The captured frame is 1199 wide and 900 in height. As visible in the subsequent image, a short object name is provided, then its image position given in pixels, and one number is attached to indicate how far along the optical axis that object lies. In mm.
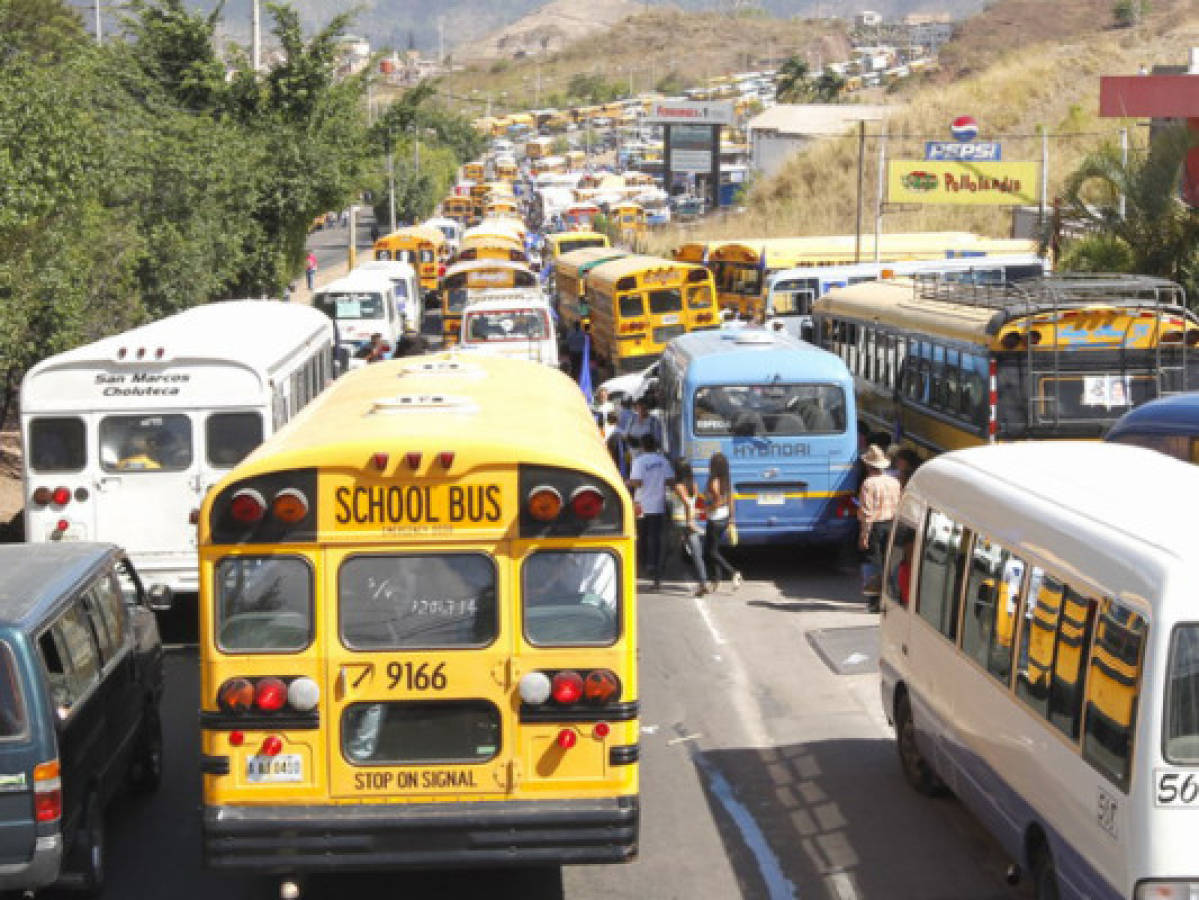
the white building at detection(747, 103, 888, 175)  87625
